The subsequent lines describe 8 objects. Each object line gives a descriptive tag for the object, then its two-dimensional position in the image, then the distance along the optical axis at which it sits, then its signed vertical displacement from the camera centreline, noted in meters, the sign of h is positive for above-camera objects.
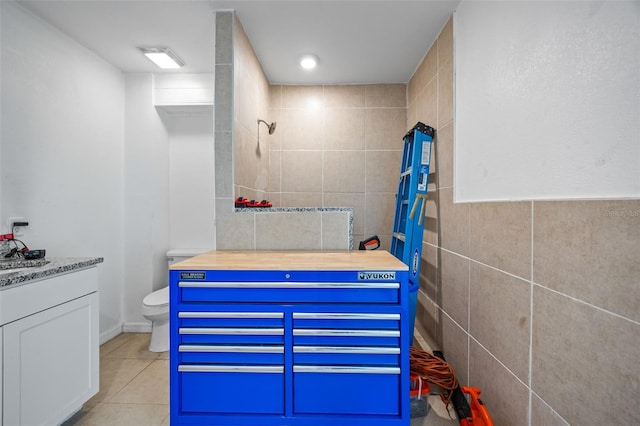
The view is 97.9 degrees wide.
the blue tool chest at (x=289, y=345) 1.38 -0.67
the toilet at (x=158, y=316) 2.36 -0.89
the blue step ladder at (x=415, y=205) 2.18 +0.06
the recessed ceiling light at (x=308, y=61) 2.59 +1.42
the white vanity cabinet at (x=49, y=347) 1.28 -0.71
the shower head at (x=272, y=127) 2.77 +0.84
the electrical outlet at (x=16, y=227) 1.83 -0.10
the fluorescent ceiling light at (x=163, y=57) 2.46 +1.42
